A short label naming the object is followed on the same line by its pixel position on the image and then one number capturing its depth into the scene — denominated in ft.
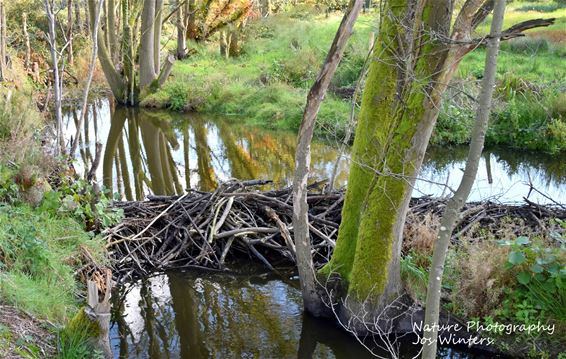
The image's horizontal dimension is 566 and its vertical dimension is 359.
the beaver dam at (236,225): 23.61
